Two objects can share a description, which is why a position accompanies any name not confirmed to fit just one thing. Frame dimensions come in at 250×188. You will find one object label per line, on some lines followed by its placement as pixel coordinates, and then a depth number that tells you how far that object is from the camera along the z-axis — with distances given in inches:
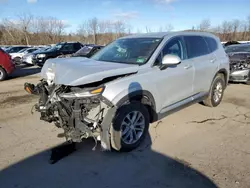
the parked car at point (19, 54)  736.3
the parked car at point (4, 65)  412.5
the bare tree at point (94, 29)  1737.5
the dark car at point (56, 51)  577.3
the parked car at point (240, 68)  326.3
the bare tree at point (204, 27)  1584.6
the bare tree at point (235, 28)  1681.1
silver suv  127.6
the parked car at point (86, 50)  515.3
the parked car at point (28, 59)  613.7
